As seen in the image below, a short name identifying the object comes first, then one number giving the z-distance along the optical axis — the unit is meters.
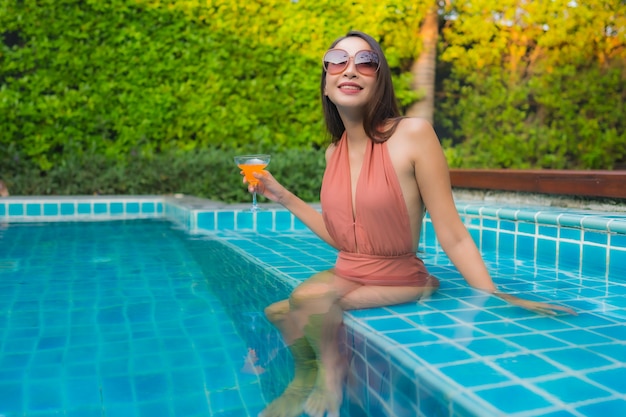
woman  2.47
